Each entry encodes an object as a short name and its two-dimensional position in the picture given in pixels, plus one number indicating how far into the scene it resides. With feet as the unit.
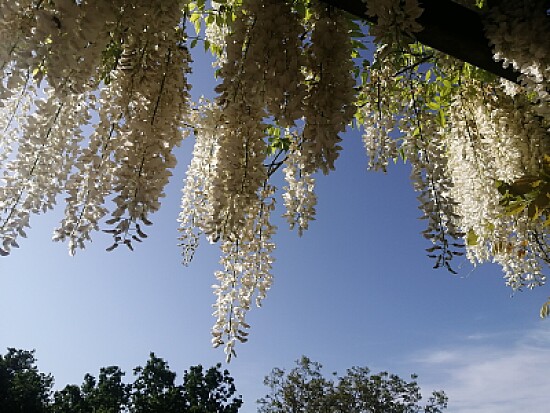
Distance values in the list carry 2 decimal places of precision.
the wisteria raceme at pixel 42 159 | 5.39
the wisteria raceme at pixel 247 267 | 7.01
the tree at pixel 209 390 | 76.43
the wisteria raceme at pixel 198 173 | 8.42
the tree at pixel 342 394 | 74.33
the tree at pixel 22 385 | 63.62
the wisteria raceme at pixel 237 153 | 5.40
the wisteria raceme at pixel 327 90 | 5.03
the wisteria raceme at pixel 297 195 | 7.18
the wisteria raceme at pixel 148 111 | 4.52
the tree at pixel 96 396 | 71.05
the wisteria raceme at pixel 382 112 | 8.55
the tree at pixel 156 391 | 71.46
